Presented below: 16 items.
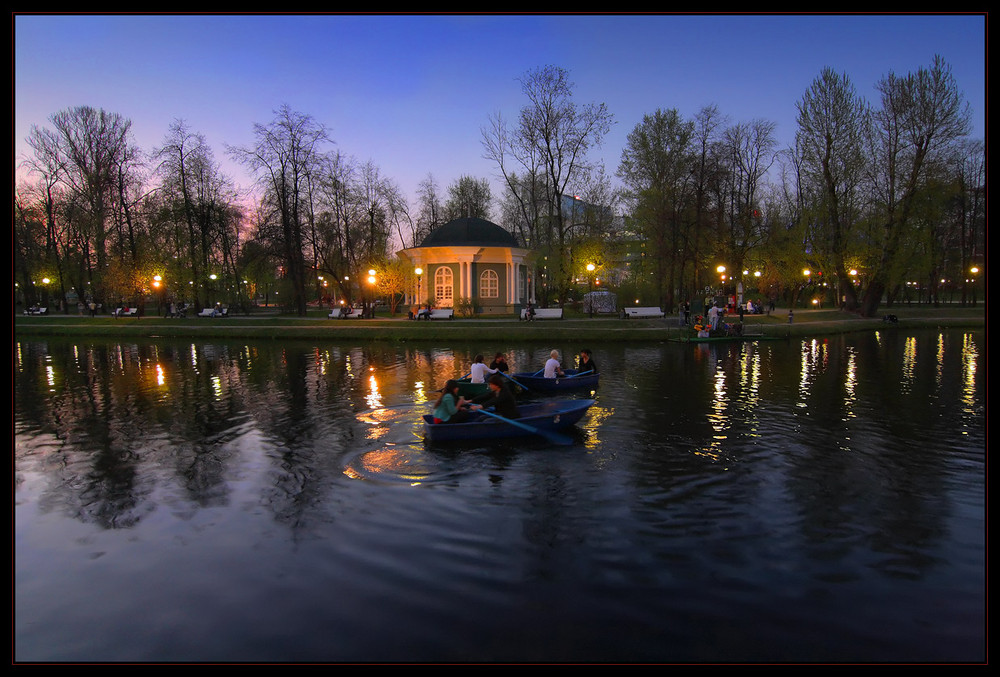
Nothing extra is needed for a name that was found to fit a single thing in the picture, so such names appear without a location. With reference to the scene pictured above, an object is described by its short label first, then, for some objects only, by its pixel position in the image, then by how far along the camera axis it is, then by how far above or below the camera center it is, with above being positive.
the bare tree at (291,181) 47.56 +10.44
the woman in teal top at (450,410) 12.66 -2.20
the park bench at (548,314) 42.06 -0.78
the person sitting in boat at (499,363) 16.84 -1.68
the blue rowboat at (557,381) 18.27 -2.40
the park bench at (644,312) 40.83 -0.81
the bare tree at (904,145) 40.62 +10.27
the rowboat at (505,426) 12.45 -2.54
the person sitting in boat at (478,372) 15.82 -1.77
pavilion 47.00 +3.02
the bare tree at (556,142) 46.78 +12.70
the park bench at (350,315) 46.03 -0.52
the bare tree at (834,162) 43.88 +9.79
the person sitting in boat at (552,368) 18.27 -1.98
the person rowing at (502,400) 12.92 -2.08
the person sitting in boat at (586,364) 18.64 -1.94
